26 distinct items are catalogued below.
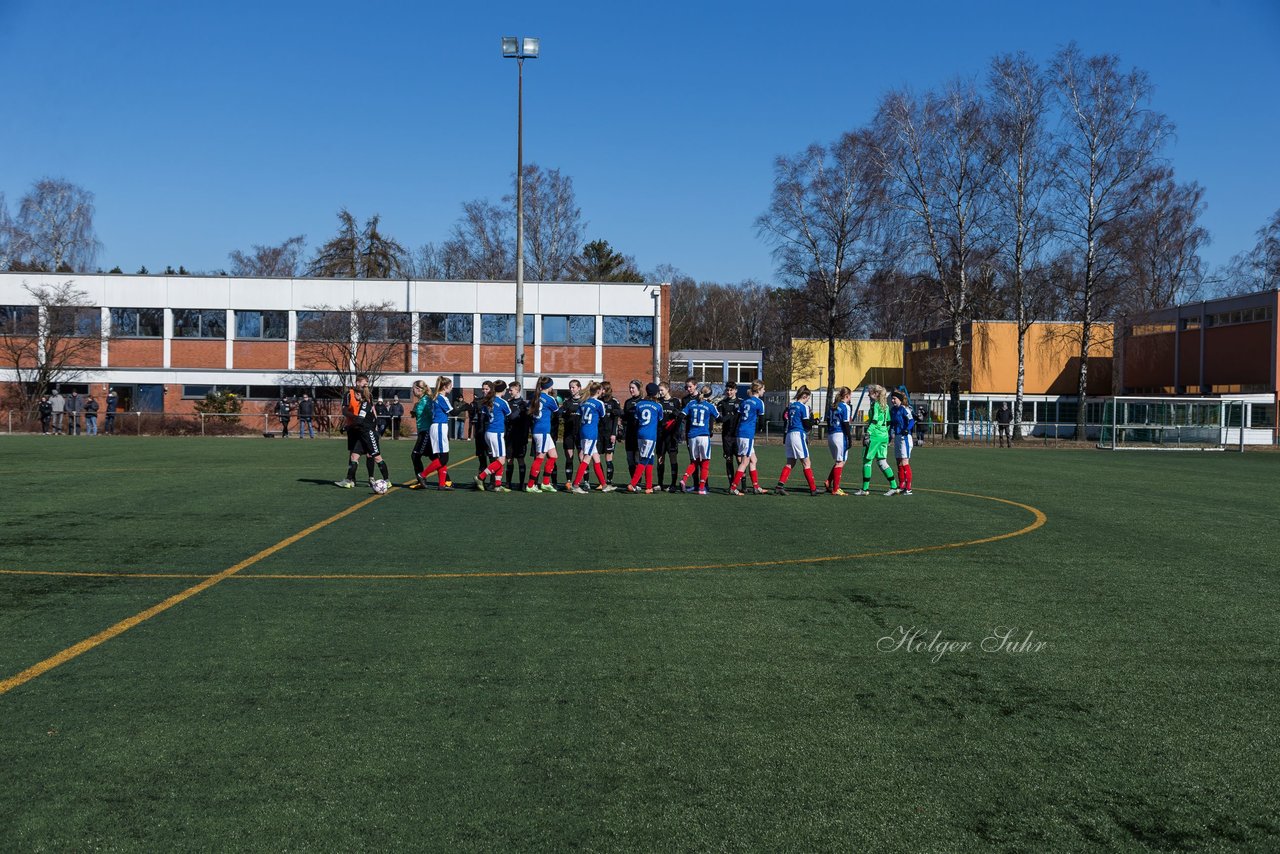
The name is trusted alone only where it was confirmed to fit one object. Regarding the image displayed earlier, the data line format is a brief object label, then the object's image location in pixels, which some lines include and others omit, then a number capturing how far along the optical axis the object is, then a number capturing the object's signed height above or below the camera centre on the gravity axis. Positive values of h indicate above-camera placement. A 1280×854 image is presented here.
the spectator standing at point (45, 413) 41.50 -1.00
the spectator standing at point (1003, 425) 42.07 -0.79
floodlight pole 32.12 +6.94
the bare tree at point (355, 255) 73.69 +9.43
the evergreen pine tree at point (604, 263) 76.38 +9.60
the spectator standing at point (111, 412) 41.91 -0.92
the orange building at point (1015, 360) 53.94 +2.30
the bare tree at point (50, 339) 47.62 +2.19
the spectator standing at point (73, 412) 41.89 -0.94
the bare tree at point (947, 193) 45.59 +9.06
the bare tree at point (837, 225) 48.03 +8.05
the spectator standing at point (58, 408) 42.09 -0.81
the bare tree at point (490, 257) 68.25 +8.83
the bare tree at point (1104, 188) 43.59 +9.04
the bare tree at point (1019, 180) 44.53 +9.41
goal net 40.78 -0.70
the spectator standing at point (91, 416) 40.78 -1.07
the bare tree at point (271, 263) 82.81 +9.96
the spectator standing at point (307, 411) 42.12 -0.75
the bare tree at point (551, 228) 63.25 +9.83
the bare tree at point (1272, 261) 68.81 +9.68
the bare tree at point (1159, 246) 44.34 +8.78
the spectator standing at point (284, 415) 42.38 -0.93
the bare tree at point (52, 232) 68.62 +9.90
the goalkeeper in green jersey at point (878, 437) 17.33 -0.56
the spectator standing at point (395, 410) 37.12 -0.57
